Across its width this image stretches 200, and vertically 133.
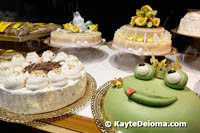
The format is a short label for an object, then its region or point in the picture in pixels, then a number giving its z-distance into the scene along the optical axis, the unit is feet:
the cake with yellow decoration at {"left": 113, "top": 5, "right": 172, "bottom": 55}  2.59
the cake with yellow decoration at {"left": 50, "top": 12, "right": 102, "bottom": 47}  2.93
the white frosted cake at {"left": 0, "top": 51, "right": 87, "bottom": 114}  1.80
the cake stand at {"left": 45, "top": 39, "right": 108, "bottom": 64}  3.25
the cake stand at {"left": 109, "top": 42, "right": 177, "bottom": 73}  2.94
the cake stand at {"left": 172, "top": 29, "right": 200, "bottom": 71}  3.07
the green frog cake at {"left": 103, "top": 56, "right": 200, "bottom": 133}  1.52
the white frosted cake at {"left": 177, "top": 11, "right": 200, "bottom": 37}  2.65
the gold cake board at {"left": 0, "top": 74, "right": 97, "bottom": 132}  1.78
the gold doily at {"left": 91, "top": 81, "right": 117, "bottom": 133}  1.66
